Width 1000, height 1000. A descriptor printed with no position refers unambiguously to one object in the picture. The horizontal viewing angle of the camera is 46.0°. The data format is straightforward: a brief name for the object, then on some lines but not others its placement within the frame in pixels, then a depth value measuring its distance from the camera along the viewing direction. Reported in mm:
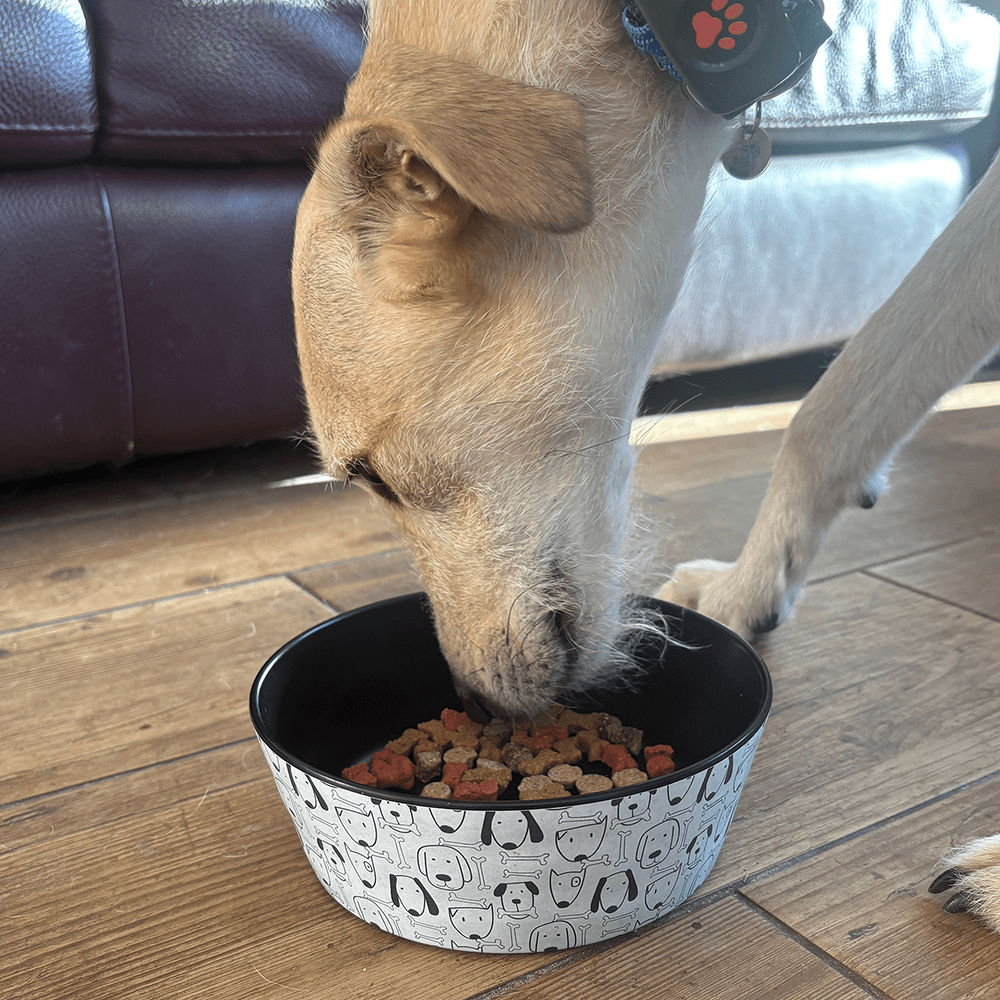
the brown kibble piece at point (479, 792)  382
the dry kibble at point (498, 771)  406
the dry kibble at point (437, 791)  393
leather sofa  725
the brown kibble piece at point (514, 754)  426
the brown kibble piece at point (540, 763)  416
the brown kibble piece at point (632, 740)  439
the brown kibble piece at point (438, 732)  444
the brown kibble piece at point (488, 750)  431
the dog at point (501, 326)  395
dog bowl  330
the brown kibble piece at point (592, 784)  396
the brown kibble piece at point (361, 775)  404
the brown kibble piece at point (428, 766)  421
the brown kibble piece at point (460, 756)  421
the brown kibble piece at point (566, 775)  402
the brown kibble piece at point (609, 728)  445
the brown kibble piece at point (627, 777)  397
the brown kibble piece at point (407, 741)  441
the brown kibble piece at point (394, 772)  409
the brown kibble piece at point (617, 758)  417
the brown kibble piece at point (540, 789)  393
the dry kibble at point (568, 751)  425
